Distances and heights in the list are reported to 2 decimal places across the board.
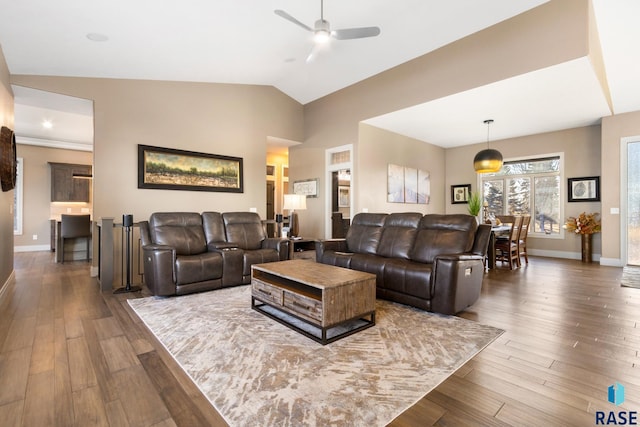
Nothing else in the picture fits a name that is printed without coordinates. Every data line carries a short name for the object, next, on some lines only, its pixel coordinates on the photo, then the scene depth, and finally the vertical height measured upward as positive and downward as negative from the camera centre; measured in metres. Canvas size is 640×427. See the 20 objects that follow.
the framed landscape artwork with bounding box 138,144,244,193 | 5.00 +0.73
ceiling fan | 3.24 +1.97
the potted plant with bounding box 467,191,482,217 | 6.48 +0.11
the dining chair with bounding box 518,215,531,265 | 5.87 -0.51
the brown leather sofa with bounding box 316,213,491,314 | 2.96 -0.53
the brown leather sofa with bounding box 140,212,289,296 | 3.64 -0.54
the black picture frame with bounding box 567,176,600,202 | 6.29 +0.50
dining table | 5.41 -0.63
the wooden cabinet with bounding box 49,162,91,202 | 7.90 +0.74
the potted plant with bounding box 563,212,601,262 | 6.17 -0.34
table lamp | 6.06 +0.19
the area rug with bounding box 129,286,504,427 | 1.60 -1.04
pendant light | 5.27 +0.89
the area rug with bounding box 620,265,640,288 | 4.23 -1.00
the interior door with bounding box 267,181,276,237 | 9.14 +0.43
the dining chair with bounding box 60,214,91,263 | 6.15 -0.35
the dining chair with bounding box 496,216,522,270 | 5.46 -0.63
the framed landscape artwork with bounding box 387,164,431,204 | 6.80 +0.65
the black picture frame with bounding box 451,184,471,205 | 8.14 +0.50
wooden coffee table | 2.42 -0.76
